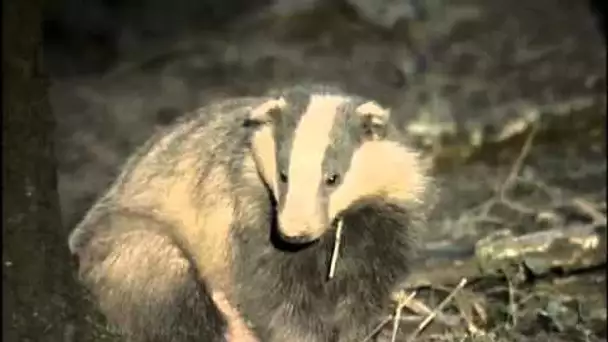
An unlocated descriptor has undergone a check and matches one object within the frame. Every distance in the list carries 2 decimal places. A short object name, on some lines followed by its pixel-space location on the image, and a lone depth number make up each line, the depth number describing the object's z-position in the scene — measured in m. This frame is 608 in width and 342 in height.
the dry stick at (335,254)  5.11
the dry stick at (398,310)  5.86
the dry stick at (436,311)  6.11
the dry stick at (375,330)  5.41
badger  5.05
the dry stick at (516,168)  8.51
